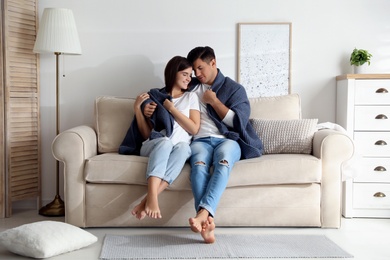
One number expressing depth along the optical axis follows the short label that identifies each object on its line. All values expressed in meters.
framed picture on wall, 3.88
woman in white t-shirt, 2.79
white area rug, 2.50
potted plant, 3.70
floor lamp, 3.46
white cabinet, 3.47
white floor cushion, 2.45
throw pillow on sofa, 3.26
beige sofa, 2.96
